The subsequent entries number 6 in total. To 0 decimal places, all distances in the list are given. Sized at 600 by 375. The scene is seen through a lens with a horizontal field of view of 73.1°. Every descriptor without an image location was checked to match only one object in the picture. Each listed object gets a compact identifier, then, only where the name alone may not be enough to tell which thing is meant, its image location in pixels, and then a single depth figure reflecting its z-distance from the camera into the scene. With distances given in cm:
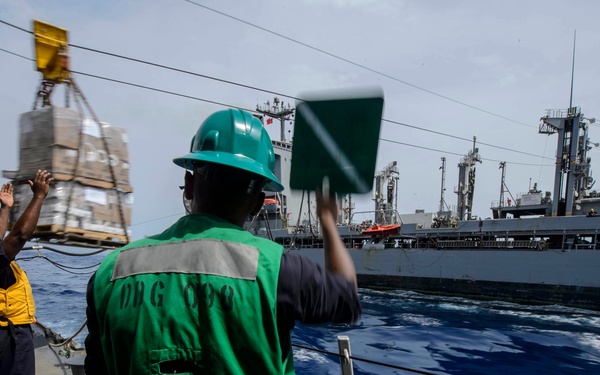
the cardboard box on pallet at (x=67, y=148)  275
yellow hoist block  288
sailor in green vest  98
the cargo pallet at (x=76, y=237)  274
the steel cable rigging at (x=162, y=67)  485
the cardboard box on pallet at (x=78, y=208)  272
